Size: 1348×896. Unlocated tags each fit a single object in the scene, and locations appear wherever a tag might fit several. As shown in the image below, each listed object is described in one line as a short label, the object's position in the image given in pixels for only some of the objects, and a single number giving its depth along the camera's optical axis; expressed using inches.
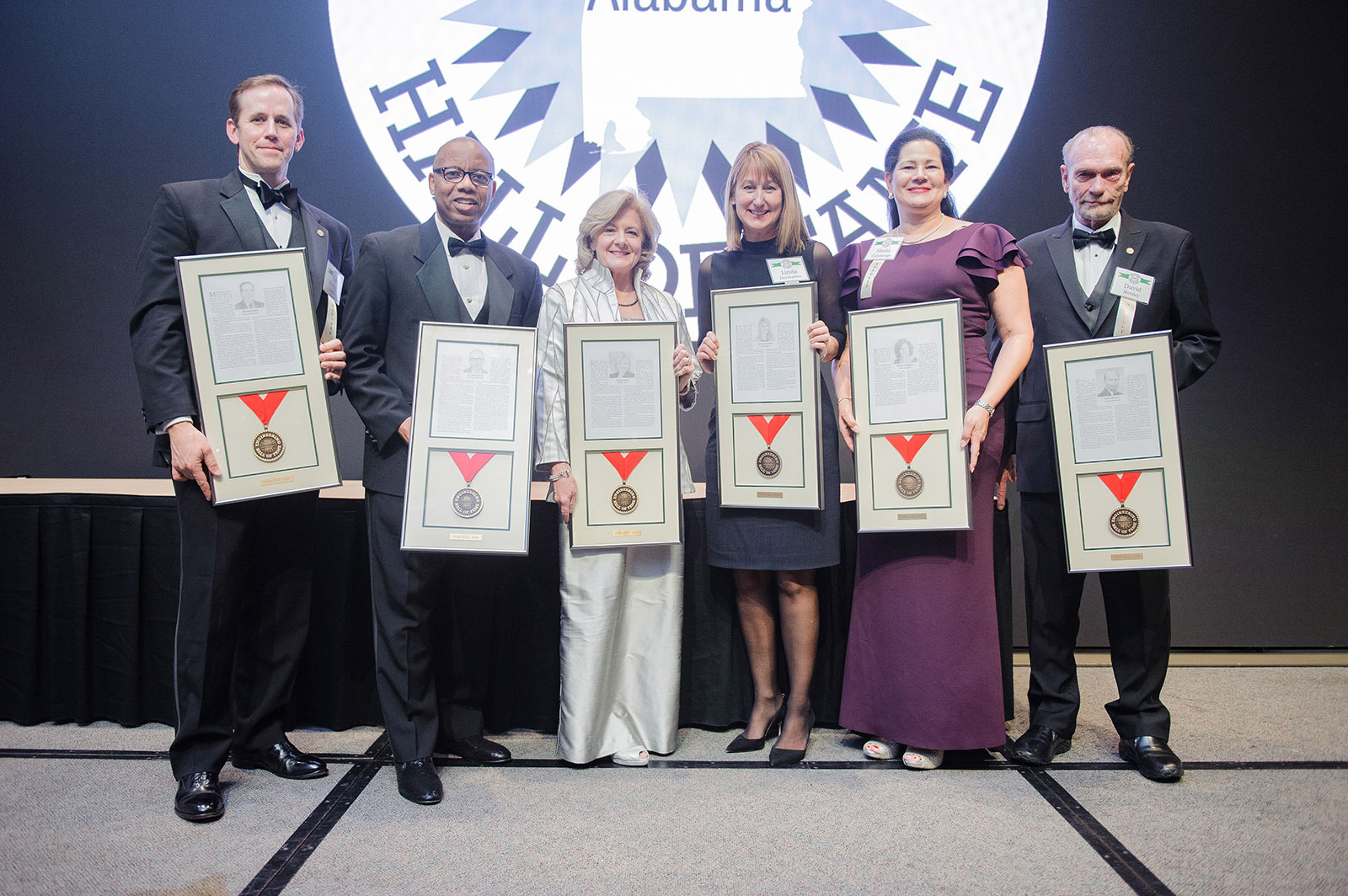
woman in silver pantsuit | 92.7
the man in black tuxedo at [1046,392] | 93.9
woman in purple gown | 90.7
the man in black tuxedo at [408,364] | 86.9
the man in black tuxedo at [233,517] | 81.6
